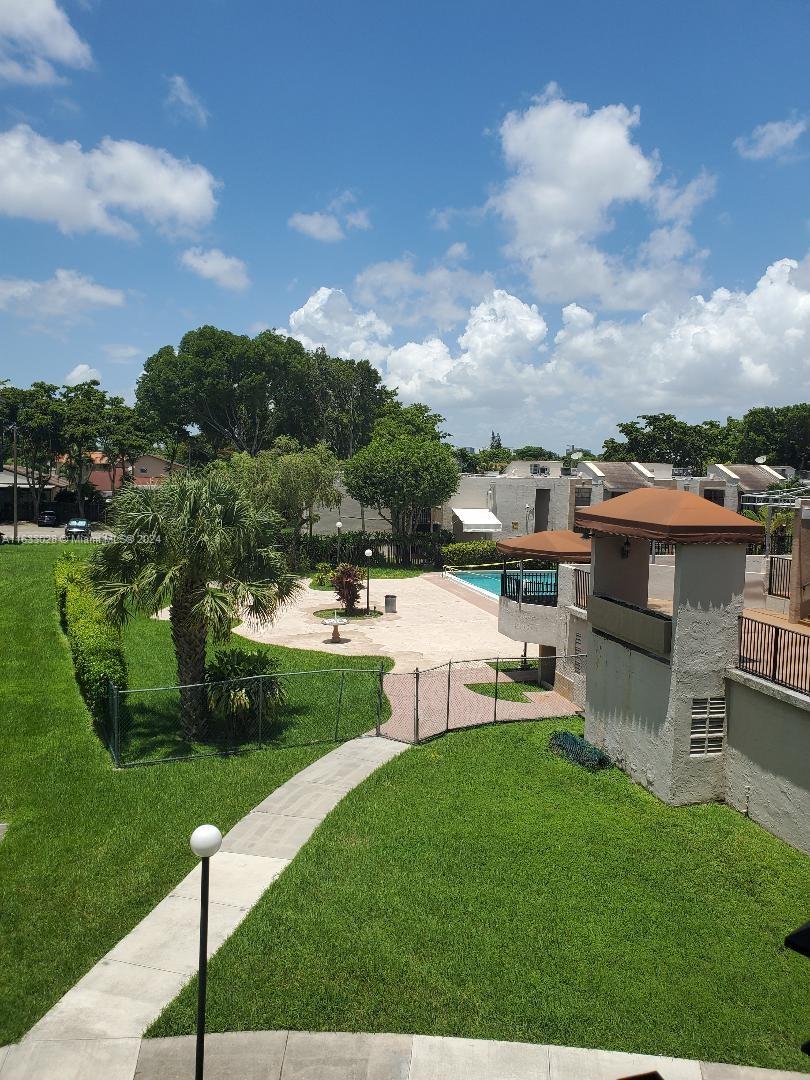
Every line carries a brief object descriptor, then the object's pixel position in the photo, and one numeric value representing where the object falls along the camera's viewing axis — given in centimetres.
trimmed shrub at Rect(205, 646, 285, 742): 1492
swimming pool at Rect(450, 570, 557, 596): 3877
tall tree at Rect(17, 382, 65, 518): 5734
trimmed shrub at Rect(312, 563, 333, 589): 3678
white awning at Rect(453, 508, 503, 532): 4619
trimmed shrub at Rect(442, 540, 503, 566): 4397
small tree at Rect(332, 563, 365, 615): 2970
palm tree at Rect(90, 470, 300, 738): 1397
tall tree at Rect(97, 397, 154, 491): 5734
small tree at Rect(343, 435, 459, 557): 4156
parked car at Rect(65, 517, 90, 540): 5022
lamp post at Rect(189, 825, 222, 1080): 603
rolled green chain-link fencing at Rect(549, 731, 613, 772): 1395
